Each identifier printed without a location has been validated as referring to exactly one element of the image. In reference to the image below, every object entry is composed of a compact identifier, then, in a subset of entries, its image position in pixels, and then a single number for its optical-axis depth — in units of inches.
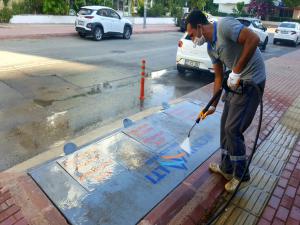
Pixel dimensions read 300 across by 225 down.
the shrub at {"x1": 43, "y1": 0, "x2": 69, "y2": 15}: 864.3
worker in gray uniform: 111.7
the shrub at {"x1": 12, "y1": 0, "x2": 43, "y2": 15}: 829.2
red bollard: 278.8
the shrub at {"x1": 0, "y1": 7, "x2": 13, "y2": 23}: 779.5
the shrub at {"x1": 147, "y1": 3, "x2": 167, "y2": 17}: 1279.5
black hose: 118.9
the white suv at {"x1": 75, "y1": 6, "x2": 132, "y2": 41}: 631.8
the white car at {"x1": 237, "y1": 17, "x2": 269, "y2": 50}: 698.8
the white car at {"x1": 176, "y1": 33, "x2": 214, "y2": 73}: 353.1
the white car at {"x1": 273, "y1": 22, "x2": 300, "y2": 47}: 861.8
